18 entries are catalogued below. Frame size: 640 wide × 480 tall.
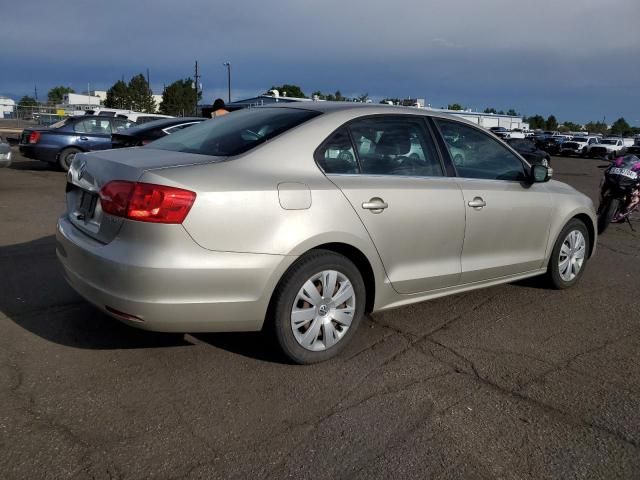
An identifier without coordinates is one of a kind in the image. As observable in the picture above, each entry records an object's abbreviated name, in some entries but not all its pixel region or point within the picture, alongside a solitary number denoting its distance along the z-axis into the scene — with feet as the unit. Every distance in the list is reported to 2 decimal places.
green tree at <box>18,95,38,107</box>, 271.78
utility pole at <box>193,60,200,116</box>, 249.75
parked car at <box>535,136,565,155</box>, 148.05
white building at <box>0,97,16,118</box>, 184.44
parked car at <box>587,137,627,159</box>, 131.79
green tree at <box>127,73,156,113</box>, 259.60
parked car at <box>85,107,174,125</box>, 70.57
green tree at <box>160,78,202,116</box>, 251.60
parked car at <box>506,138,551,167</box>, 78.00
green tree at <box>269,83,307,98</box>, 294.99
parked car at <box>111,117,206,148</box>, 35.22
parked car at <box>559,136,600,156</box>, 138.51
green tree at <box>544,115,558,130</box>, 410.31
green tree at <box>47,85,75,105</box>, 382.12
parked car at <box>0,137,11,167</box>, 38.99
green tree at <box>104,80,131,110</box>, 262.47
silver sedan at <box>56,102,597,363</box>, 9.89
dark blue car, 45.88
